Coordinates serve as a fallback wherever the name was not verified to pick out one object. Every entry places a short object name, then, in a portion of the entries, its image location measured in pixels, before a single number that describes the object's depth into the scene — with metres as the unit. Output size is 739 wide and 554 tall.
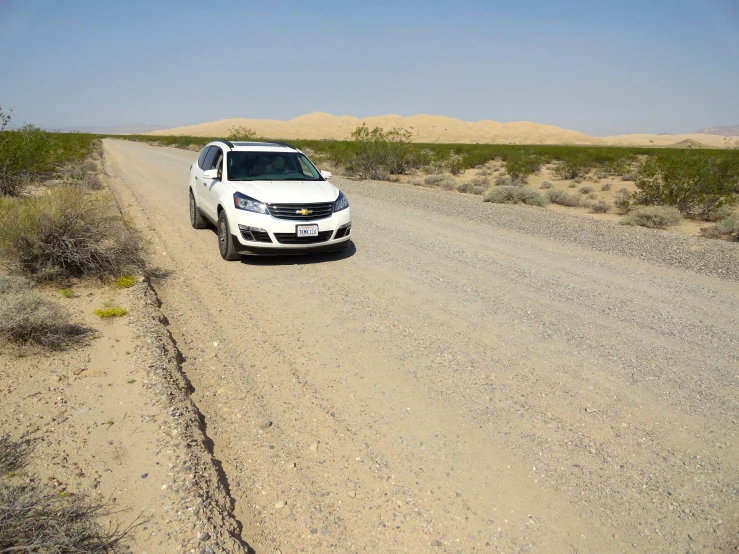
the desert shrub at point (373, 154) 23.42
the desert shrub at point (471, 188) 19.58
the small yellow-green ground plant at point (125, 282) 6.00
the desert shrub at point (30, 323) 4.17
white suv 7.08
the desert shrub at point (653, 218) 12.68
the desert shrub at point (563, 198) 17.14
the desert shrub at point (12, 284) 4.91
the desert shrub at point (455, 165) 29.77
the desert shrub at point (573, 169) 27.83
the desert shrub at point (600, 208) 16.02
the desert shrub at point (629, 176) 27.16
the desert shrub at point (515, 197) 15.60
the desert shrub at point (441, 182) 20.28
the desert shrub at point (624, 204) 16.08
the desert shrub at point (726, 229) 10.90
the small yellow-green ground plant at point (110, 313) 5.11
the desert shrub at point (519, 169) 23.64
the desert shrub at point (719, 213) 13.86
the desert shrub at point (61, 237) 5.79
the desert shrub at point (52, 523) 2.16
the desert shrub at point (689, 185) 14.77
